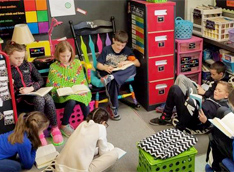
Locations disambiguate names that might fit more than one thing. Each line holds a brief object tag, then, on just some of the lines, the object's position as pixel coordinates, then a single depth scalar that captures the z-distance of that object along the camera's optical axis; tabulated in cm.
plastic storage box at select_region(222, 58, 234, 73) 341
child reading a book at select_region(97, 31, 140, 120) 339
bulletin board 264
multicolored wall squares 350
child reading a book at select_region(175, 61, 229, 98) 313
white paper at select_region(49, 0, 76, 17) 361
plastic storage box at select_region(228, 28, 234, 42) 338
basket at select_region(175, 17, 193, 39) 362
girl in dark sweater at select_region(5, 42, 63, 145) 291
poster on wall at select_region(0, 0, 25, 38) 341
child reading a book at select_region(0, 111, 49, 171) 243
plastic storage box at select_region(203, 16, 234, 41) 354
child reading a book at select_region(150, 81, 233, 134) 282
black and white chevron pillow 233
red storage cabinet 335
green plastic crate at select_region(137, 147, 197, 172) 230
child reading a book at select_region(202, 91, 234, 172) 197
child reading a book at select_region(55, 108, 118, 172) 230
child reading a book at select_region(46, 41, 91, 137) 308
